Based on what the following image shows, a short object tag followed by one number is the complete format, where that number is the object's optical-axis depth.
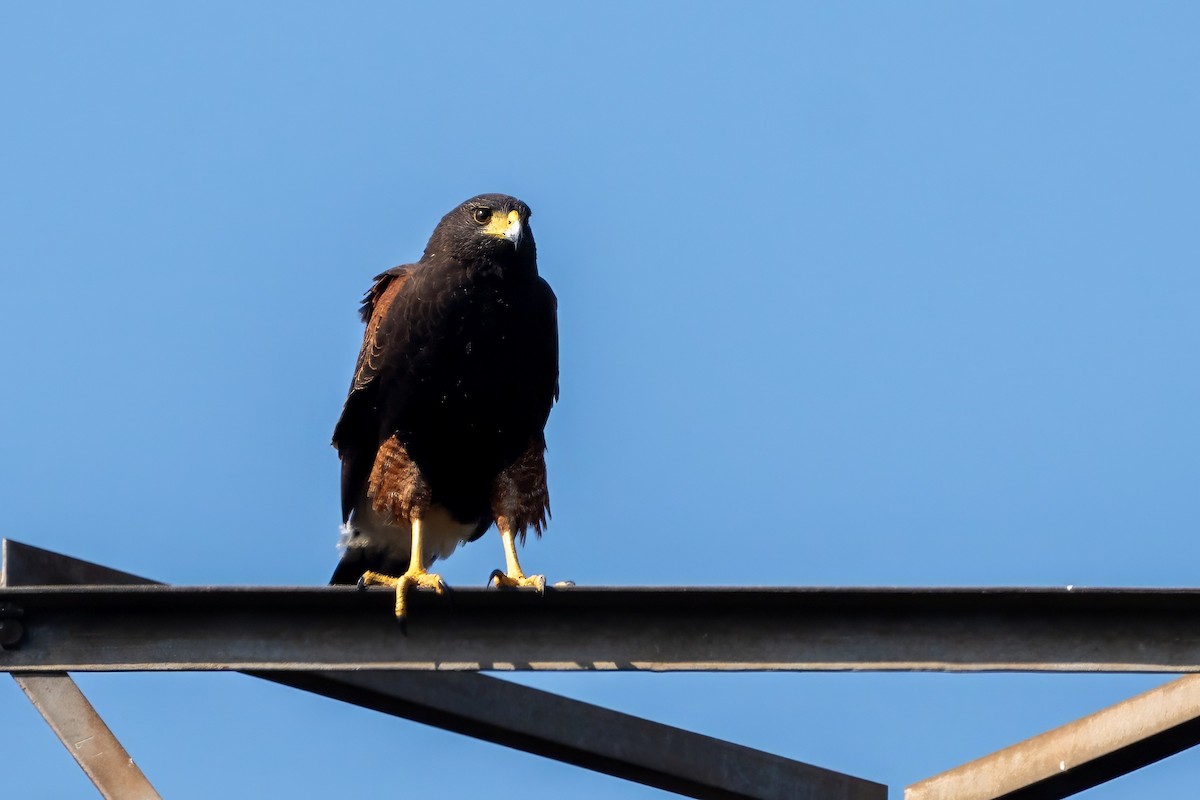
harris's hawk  14.71
